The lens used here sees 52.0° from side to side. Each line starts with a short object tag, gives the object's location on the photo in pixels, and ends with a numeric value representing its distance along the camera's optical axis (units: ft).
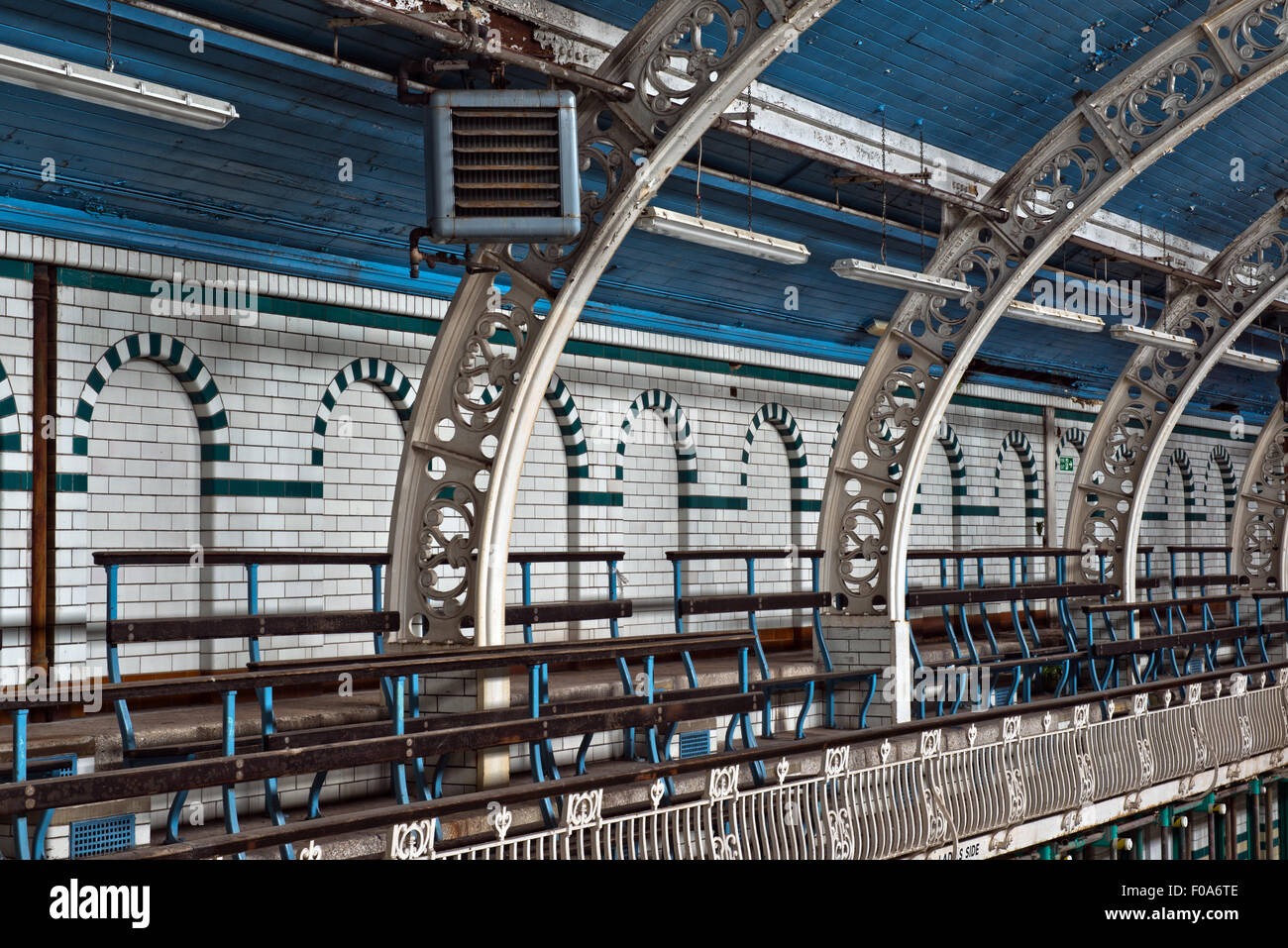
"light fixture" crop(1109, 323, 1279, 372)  43.86
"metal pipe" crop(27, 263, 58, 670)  29.04
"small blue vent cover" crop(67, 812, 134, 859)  22.04
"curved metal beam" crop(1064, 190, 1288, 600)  48.52
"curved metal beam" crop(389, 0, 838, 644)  26.14
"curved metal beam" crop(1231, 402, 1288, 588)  61.67
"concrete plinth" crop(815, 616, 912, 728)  37.99
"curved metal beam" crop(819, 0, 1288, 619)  36.76
